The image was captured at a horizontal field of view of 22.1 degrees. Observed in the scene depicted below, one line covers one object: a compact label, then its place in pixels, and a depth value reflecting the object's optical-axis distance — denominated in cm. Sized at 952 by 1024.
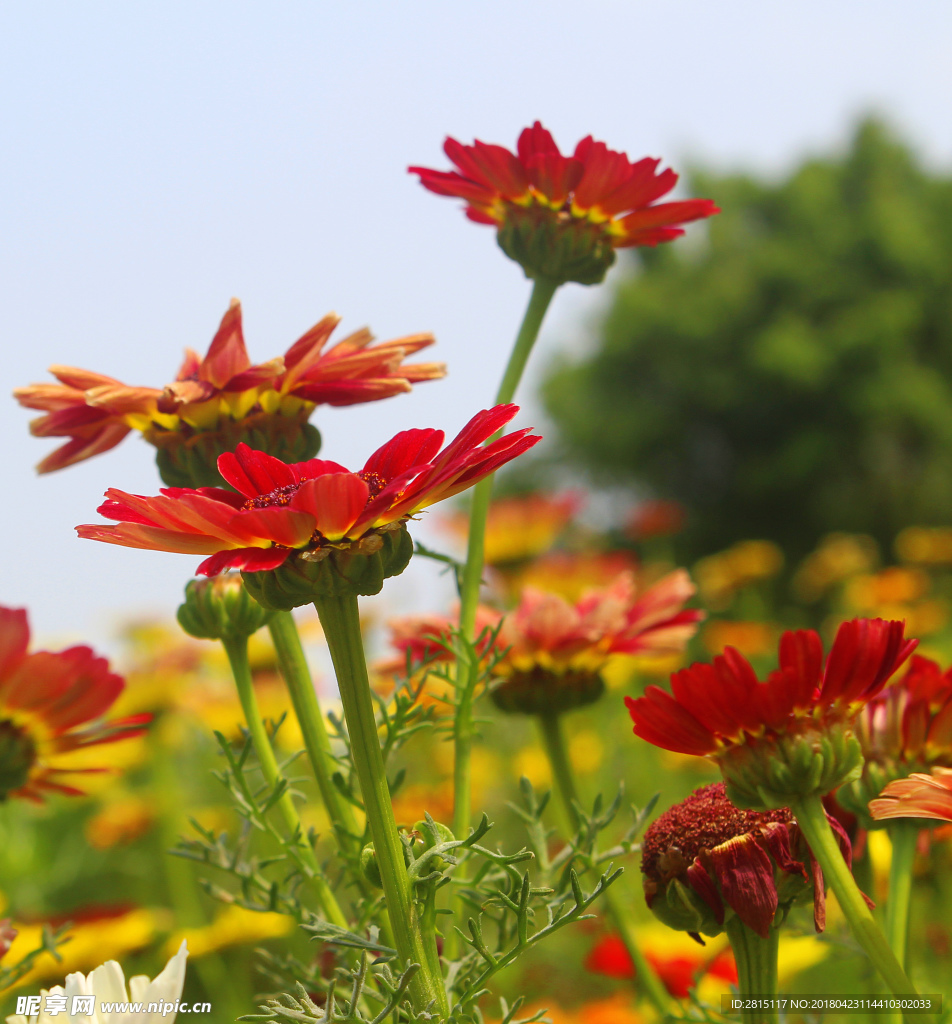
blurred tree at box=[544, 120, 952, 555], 858
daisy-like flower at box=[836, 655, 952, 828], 36
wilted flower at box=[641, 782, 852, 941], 34
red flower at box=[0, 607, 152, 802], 39
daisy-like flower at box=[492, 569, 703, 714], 42
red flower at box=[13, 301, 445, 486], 37
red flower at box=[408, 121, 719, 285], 39
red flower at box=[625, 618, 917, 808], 33
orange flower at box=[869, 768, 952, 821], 33
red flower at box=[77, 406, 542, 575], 32
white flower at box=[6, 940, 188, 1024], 33
